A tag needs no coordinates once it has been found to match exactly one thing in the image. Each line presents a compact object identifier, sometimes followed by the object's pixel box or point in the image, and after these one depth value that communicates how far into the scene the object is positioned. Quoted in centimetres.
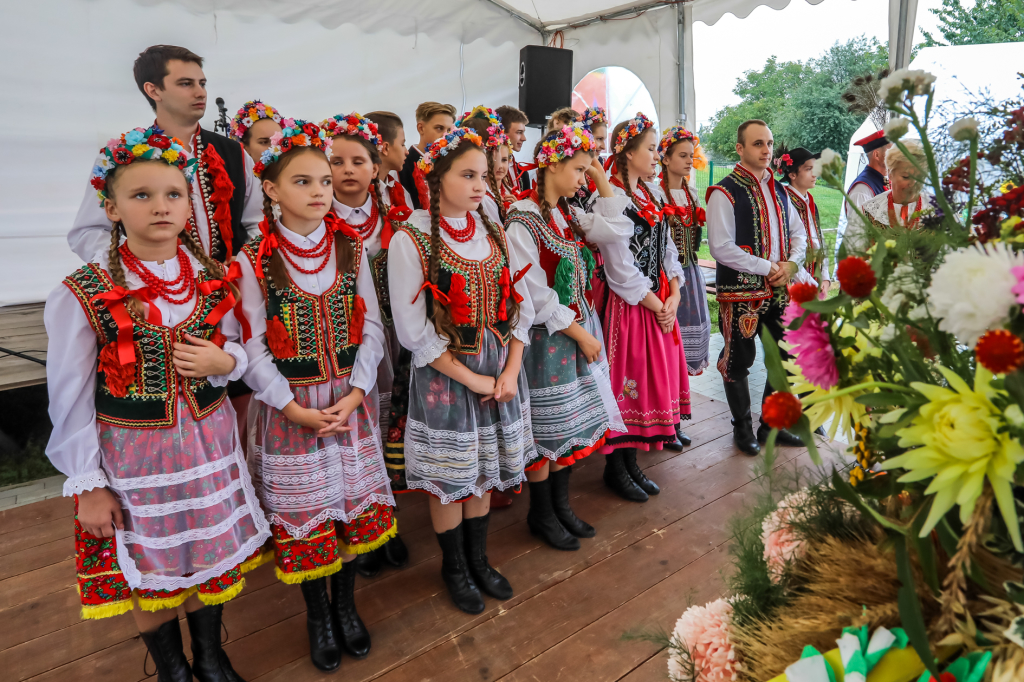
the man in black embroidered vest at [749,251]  310
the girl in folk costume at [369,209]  221
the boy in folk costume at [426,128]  281
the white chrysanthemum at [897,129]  67
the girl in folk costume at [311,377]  175
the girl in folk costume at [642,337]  277
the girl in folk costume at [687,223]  319
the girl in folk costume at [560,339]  228
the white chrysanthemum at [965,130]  64
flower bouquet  52
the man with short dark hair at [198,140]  209
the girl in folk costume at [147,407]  145
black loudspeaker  549
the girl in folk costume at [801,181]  334
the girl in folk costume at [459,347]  195
